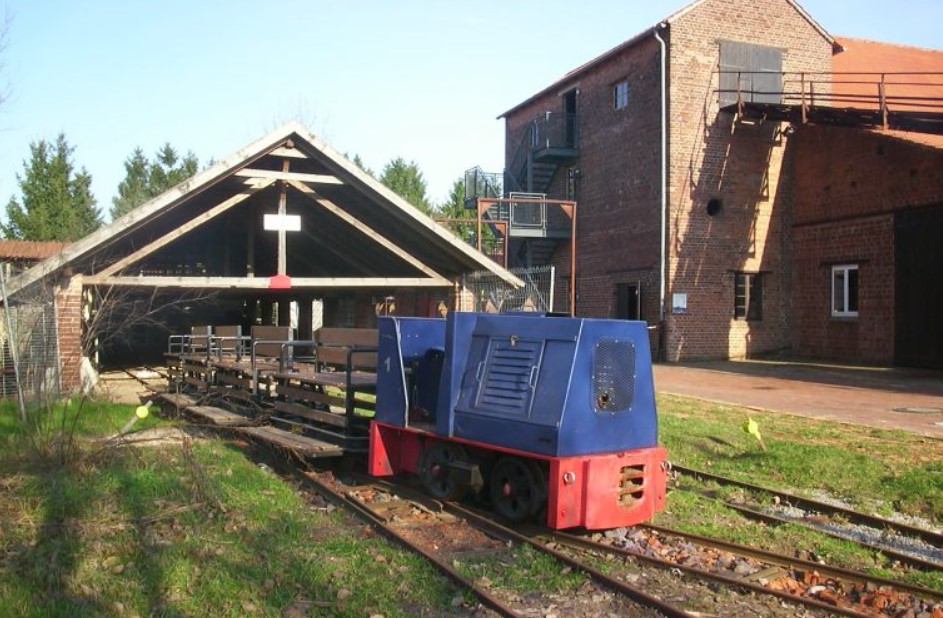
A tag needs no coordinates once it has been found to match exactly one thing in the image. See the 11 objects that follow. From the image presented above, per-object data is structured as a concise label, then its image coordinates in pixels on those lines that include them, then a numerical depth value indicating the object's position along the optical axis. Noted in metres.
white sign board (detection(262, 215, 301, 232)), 14.64
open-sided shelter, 13.22
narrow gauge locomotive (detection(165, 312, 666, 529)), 6.62
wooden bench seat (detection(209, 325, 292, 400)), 11.63
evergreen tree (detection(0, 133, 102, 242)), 49.00
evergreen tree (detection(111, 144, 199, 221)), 59.05
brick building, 24.12
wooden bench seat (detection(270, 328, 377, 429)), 9.30
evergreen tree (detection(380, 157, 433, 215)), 64.88
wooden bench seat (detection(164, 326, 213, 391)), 14.66
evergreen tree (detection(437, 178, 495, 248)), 50.04
